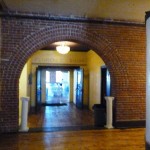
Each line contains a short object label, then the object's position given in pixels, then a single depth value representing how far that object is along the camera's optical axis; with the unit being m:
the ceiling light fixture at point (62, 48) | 6.53
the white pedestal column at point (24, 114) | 4.19
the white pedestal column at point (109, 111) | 4.51
